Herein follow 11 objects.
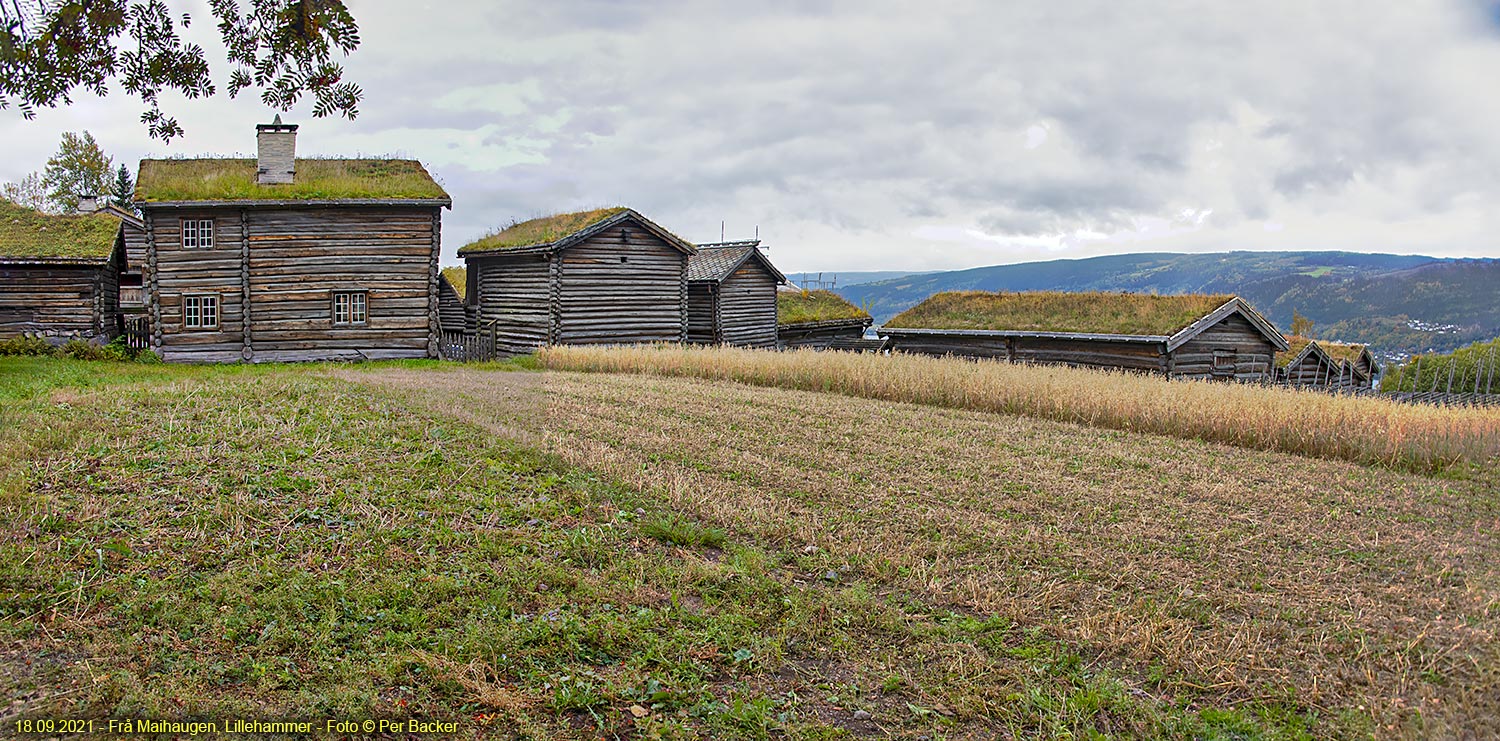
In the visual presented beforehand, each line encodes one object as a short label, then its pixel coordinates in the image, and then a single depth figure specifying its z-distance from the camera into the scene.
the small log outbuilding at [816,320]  42.66
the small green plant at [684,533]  7.82
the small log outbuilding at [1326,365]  34.91
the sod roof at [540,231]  30.77
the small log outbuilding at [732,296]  36.97
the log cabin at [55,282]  29.95
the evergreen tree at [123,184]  53.88
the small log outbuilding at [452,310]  34.59
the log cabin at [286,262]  27.58
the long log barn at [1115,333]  26.86
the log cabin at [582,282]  30.53
